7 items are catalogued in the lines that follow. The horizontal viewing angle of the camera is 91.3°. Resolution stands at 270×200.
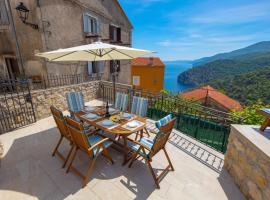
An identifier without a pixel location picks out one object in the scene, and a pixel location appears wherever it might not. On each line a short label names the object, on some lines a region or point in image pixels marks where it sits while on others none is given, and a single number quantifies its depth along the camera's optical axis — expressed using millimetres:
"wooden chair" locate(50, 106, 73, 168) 2404
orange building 18891
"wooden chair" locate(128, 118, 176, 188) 2029
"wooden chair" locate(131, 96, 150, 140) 3574
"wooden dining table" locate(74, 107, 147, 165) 2474
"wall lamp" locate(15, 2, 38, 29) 4989
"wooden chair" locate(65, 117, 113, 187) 2037
